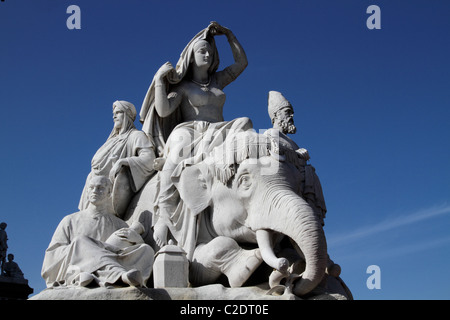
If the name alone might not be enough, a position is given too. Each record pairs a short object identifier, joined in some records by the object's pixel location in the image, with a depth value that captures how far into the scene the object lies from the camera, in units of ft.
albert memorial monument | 25.29
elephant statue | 25.29
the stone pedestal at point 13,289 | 60.03
